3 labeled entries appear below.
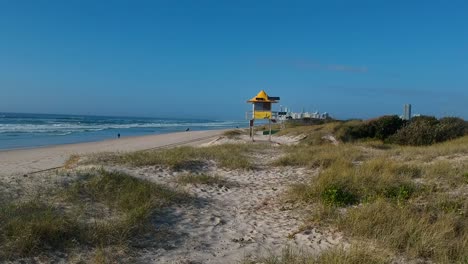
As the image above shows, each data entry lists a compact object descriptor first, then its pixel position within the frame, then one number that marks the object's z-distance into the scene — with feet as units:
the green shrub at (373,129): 62.03
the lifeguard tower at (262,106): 66.69
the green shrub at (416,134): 55.06
